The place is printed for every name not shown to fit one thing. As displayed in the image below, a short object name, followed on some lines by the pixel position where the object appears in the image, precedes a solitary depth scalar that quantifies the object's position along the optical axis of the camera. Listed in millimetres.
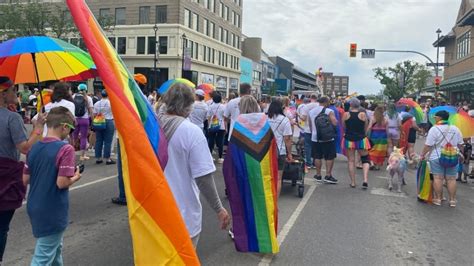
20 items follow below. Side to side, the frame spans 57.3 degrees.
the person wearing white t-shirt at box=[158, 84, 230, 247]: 3193
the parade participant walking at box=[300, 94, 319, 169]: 10919
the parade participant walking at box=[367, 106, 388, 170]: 10664
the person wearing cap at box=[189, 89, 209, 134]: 10169
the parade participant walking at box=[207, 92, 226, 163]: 11484
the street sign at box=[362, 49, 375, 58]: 31000
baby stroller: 8164
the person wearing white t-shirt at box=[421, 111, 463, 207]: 7844
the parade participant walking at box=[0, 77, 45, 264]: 3773
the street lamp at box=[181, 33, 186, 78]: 44803
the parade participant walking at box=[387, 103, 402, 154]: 11445
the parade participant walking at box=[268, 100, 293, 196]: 7379
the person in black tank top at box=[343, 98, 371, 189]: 9219
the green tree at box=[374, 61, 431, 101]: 67819
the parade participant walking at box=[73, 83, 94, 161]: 10180
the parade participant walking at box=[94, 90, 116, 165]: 10594
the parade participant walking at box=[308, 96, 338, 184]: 9125
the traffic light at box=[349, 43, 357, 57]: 30798
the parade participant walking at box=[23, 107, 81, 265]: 3254
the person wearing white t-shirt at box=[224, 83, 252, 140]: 9234
